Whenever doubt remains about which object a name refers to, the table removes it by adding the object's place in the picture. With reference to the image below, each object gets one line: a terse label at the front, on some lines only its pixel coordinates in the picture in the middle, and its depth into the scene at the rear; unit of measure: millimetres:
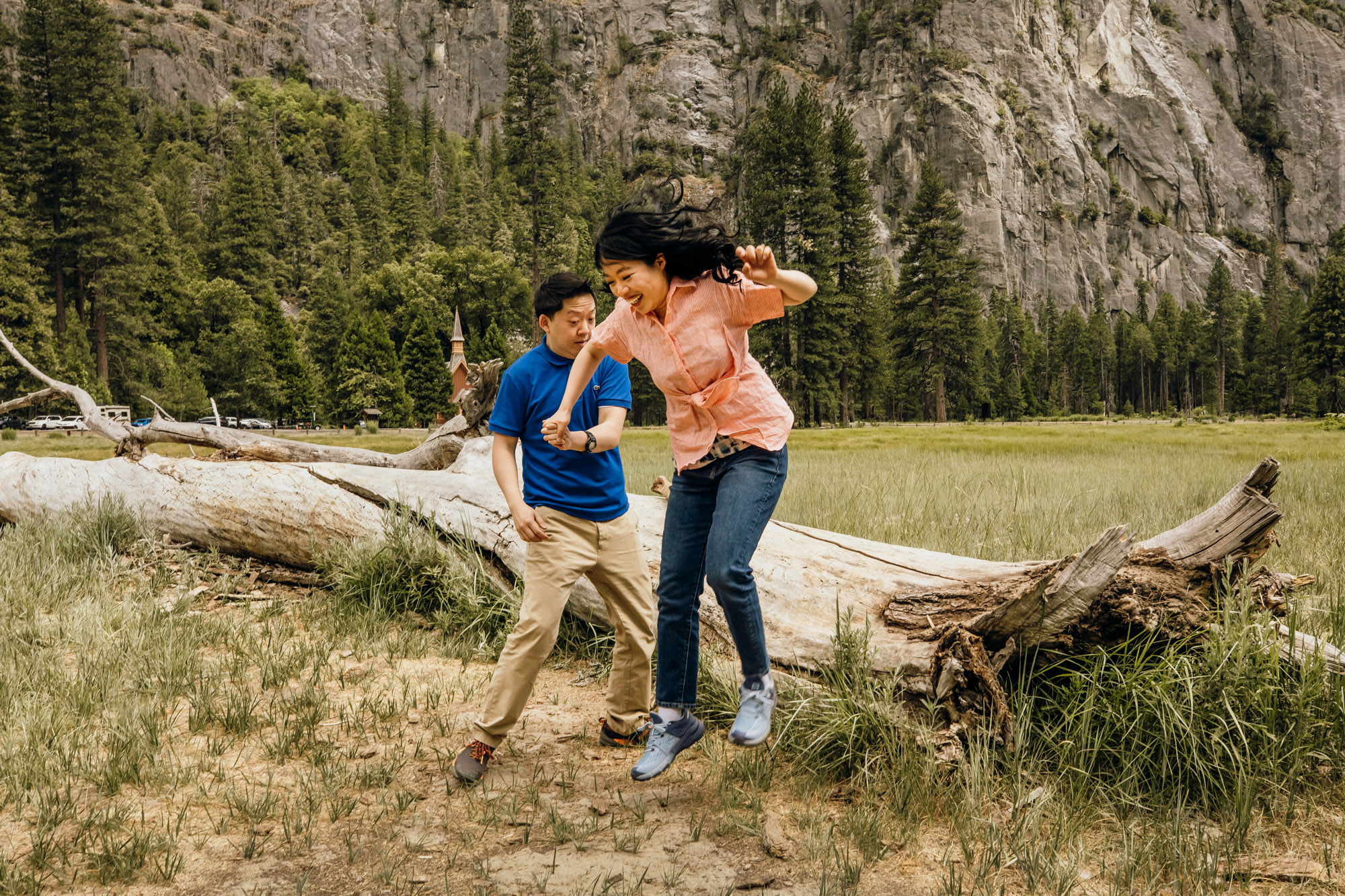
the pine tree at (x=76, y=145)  45406
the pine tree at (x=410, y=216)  85188
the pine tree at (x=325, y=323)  66000
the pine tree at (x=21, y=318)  38469
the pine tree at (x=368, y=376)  59219
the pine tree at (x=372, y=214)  83369
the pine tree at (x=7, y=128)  45688
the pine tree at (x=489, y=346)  63156
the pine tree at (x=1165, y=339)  89000
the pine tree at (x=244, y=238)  73438
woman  2742
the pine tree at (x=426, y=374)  62531
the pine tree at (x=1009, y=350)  84188
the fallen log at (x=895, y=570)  3051
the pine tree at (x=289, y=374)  60500
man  3176
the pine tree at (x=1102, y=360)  91812
